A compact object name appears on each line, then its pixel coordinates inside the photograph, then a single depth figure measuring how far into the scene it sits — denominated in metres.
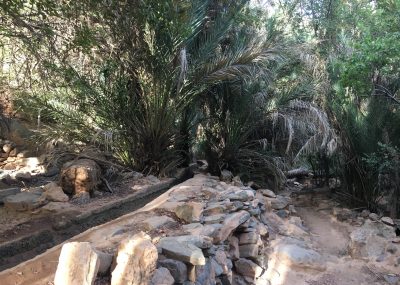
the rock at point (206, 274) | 3.00
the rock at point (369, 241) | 5.18
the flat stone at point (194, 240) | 3.04
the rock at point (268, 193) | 6.42
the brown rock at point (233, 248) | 4.11
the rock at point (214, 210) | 4.23
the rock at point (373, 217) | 6.31
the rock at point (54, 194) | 4.14
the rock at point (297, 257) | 4.57
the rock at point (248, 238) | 4.40
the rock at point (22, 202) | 3.89
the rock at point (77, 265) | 2.15
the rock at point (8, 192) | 4.19
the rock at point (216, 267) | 3.41
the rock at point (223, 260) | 3.59
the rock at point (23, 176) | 5.46
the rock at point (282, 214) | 5.99
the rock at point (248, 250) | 4.32
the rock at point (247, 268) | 4.10
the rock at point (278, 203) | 6.12
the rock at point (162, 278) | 2.45
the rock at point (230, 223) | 3.82
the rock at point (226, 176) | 6.62
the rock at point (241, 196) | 4.79
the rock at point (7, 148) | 7.72
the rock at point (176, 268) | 2.68
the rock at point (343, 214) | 6.57
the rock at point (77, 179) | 4.34
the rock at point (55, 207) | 3.87
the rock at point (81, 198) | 4.21
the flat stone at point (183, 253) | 2.78
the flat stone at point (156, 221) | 3.51
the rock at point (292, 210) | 6.41
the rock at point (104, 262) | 2.44
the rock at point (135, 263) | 2.30
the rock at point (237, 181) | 6.30
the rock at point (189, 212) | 3.90
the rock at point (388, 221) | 6.02
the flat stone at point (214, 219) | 3.96
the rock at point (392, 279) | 4.67
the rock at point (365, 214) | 6.50
